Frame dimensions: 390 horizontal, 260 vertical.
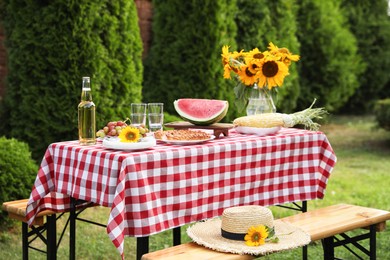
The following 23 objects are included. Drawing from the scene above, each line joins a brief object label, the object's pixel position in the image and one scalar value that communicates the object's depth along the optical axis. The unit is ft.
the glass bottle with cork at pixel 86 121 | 14.52
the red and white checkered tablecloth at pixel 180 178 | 13.33
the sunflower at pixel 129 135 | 13.80
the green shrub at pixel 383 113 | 39.40
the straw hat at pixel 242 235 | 12.99
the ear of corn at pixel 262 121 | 16.22
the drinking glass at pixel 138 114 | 14.97
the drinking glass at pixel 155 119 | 15.28
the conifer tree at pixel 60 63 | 25.63
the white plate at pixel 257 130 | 16.17
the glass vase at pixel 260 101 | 17.26
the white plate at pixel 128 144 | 13.67
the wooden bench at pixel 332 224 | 13.24
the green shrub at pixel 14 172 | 21.53
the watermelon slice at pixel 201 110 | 15.85
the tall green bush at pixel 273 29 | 36.45
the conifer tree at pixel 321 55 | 46.55
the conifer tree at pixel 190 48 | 33.06
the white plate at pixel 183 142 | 14.43
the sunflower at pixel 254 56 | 16.98
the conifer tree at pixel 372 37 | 53.52
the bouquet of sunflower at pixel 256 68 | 16.93
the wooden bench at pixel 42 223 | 16.15
